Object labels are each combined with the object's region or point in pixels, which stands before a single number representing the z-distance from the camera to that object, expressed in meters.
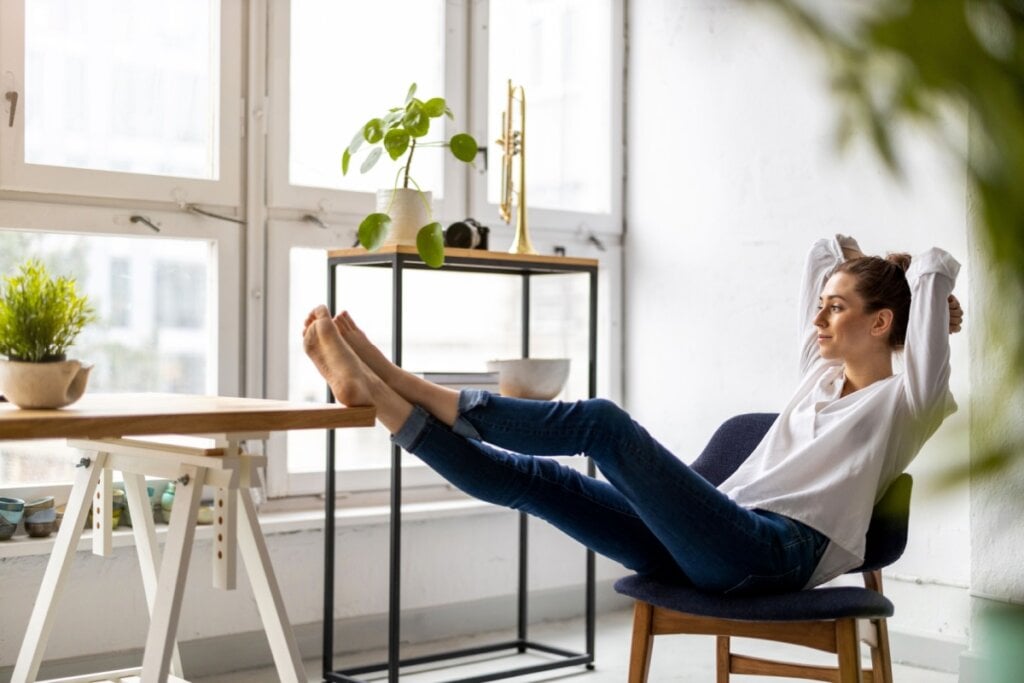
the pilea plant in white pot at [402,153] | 2.87
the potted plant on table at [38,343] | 1.85
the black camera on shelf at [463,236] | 2.99
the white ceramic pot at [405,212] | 2.87
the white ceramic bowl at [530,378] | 2.96
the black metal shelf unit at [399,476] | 2.82
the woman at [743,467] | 2.06
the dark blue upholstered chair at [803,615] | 1.97
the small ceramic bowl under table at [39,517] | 2.72
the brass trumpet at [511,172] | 3.17
